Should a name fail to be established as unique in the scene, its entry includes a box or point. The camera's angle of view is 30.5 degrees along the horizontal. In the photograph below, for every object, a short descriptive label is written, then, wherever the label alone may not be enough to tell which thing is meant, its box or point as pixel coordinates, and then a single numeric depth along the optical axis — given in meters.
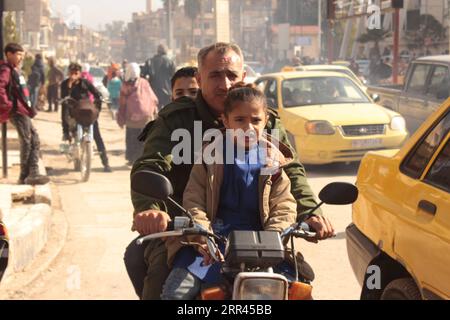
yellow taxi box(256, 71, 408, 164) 12.10
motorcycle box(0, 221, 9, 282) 3.81
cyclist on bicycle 12.21
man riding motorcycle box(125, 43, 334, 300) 3.46
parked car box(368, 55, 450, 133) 12.23
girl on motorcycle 3.19
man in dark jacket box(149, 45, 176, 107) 16.00
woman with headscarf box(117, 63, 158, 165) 12.55
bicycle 11.56
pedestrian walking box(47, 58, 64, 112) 27.02
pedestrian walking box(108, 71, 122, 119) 25.08
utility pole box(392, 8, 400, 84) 23.47
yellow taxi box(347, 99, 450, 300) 3.44
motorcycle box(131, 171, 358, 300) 2.66
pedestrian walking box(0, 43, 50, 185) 9.68
